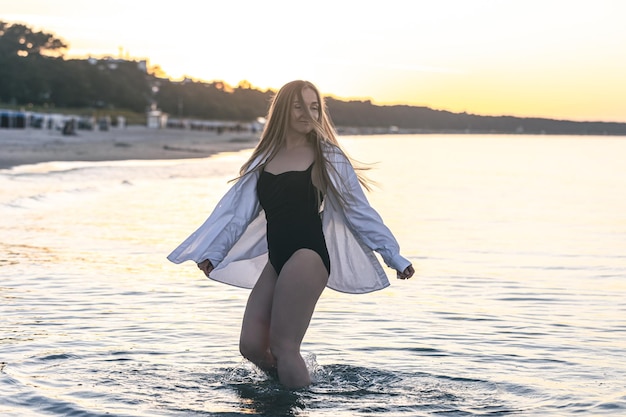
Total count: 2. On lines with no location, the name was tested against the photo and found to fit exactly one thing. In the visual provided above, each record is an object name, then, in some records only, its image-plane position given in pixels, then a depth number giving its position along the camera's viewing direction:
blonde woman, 5.88
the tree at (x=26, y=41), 141.88
